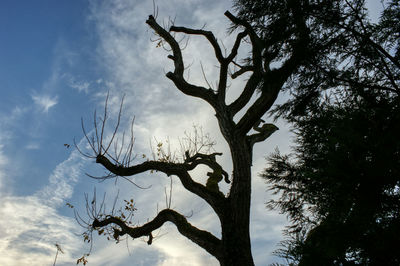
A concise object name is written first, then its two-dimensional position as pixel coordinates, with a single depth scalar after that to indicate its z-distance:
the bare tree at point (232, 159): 3.92
